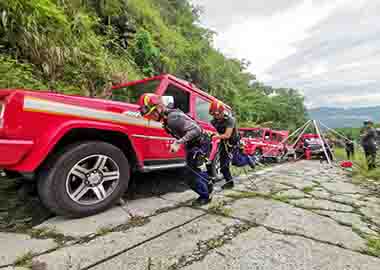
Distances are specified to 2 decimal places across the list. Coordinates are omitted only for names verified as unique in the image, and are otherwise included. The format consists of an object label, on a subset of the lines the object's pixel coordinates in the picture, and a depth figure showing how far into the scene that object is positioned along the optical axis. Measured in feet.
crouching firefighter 8.16
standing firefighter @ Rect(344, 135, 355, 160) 31.30
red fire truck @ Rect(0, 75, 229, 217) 5.91
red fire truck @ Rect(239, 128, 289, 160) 27.37
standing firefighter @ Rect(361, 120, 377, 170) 20.21
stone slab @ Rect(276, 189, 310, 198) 10.47
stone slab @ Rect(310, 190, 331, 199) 10.64
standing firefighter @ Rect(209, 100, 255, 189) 10.93
